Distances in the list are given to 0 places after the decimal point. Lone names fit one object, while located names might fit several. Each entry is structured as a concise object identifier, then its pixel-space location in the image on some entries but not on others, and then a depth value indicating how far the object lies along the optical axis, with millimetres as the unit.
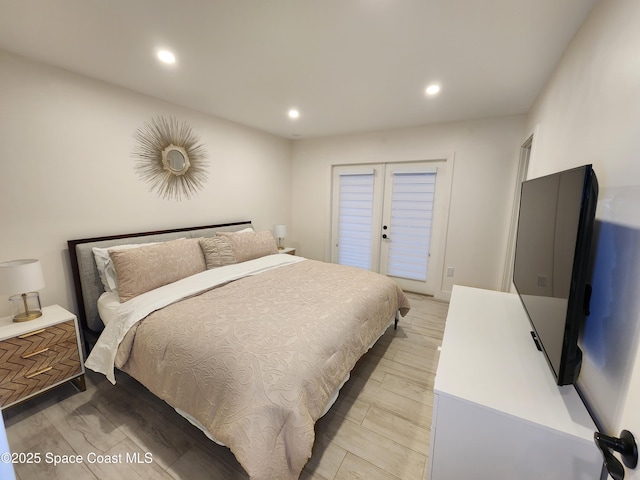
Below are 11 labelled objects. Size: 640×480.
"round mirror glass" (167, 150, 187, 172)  2820
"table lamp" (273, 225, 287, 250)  4094
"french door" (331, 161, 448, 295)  3680
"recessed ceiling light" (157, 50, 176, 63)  1832
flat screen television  822
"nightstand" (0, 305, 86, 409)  1596
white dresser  845
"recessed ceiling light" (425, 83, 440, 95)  2307
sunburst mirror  2619
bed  1218
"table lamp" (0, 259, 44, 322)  1639
